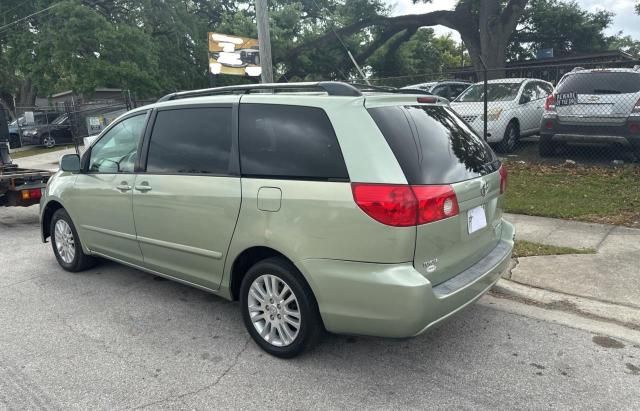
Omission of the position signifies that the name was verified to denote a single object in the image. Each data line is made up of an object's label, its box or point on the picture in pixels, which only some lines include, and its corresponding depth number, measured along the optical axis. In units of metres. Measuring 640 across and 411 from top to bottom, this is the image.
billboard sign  15.69
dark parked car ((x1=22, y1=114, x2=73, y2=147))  20.95
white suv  10.16
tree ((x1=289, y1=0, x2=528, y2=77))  22.05
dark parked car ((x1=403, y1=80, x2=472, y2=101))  13.37
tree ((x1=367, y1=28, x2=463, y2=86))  32.00
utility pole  8.80
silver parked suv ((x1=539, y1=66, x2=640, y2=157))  8.03
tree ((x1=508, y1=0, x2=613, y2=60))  30.72
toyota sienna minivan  2.76
